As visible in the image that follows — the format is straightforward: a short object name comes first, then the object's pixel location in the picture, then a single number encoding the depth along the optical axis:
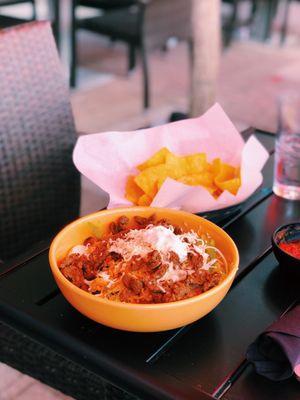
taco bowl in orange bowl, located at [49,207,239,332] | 0.76
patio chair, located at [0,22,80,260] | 1.38
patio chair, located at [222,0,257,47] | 4.62
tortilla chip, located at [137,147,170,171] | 1.13
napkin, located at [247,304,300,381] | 0.75
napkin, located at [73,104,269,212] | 1.05
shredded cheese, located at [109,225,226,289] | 0.81
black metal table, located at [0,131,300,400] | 0.74
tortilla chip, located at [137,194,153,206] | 1.07
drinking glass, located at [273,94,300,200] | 1.22
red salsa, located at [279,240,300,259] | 0.95
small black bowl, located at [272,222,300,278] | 0.92
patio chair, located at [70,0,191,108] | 3.33
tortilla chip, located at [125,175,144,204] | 1.10
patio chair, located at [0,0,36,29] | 2.81
